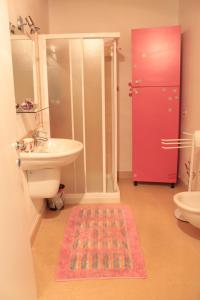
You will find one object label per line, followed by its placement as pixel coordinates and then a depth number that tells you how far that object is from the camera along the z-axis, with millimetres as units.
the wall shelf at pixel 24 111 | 2170
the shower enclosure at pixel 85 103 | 2904
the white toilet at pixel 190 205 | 2184
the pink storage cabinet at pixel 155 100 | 3256
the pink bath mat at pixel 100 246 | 2017
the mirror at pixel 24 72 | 2176
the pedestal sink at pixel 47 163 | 2051
